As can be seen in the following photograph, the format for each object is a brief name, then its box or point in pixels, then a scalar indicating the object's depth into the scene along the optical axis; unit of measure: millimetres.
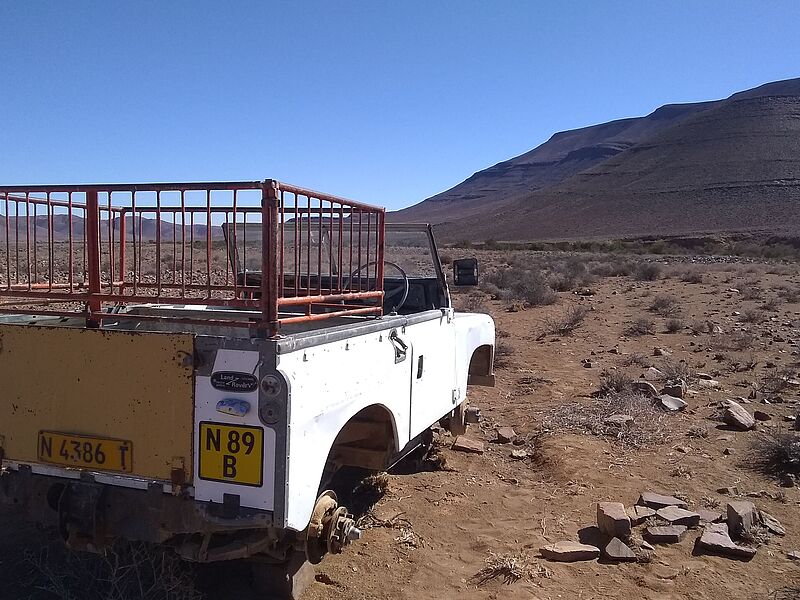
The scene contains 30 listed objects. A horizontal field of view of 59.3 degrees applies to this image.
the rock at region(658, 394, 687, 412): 7707
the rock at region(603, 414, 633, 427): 6896
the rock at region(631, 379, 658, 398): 8188
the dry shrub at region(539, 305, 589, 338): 14022
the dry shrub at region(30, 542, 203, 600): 3340
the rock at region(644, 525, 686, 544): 4402
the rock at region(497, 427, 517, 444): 6734
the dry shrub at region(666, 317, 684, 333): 13891
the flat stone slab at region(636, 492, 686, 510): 4914
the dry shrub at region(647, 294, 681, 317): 16497
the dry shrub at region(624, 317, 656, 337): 13711
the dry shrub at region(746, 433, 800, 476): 5770
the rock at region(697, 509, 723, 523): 4695
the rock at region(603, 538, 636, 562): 4152
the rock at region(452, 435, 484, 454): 6324
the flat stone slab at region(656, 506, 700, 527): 4645
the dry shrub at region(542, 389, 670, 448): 6677
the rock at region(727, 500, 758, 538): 4488
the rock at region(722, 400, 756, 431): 7031
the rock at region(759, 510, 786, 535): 4566
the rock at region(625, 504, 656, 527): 4676
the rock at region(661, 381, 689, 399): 8289
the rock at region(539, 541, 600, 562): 4184
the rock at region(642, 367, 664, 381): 9180
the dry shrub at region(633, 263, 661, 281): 27750
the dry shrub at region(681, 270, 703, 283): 25641
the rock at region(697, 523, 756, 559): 4230
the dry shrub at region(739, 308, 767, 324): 14751
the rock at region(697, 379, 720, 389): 8922
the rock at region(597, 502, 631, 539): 4363
